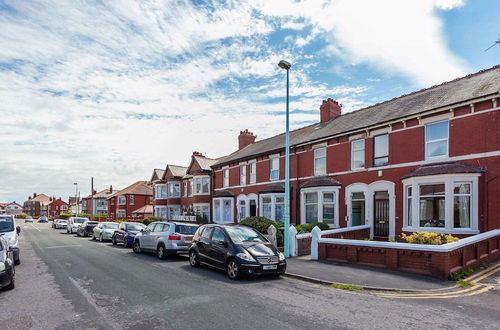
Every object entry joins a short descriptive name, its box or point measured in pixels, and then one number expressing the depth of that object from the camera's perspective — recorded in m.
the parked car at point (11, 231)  11.89
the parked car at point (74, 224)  34.22
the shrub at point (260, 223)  17.19
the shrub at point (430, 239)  10.59
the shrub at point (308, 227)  17.13
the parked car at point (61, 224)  45.16
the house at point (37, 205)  139.12
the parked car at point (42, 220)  81.81
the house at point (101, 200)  80.88
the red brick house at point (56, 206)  129.62
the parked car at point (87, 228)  28.86
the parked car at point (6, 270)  7.91
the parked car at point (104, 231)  23.25
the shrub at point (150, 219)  35.79
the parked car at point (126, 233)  18.77
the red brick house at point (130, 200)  63.06
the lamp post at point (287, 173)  13.34
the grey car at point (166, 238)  13.66
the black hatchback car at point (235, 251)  9.34
